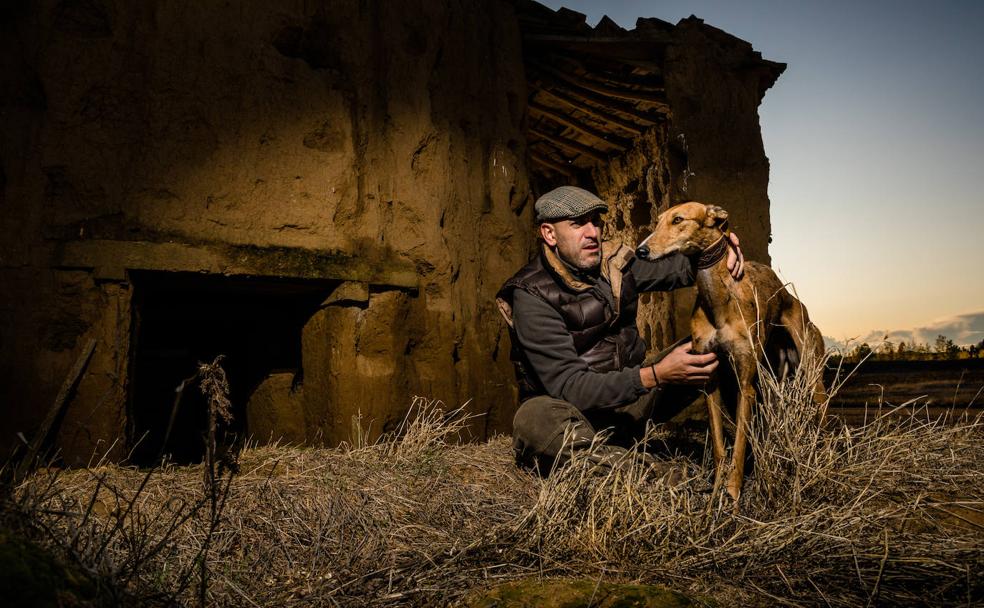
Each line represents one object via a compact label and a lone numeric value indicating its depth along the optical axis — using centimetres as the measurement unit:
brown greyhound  258
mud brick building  305
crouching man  292
